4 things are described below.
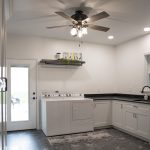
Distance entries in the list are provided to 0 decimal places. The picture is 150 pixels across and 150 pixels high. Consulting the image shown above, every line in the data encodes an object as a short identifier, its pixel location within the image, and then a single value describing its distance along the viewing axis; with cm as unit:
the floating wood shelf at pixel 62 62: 481
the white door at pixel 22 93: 467
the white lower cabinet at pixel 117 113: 472
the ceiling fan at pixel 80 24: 305
